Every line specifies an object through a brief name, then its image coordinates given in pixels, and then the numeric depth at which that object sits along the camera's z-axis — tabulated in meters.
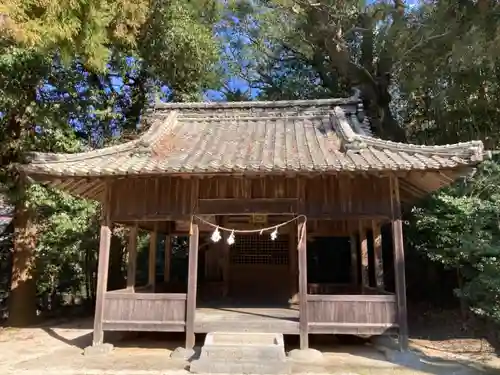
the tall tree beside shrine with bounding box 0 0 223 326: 11.40
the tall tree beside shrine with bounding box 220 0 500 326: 9.23
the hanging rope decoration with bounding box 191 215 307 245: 8.14
